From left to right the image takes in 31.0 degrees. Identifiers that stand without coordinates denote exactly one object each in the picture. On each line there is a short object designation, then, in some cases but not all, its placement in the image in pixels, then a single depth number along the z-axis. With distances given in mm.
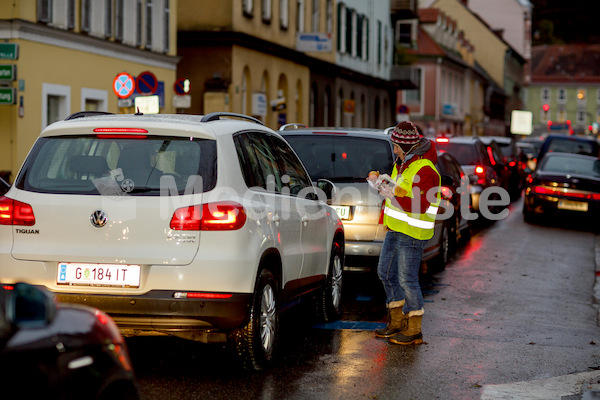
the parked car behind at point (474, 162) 21697
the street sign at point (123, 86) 23188
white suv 6773
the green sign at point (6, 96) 21156
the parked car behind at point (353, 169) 11102
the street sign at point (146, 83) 23248
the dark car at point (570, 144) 32875
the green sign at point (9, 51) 20938
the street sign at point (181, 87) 27825
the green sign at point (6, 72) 20825
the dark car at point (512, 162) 31883
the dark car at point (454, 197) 14766
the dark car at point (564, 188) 22594
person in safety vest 8750
